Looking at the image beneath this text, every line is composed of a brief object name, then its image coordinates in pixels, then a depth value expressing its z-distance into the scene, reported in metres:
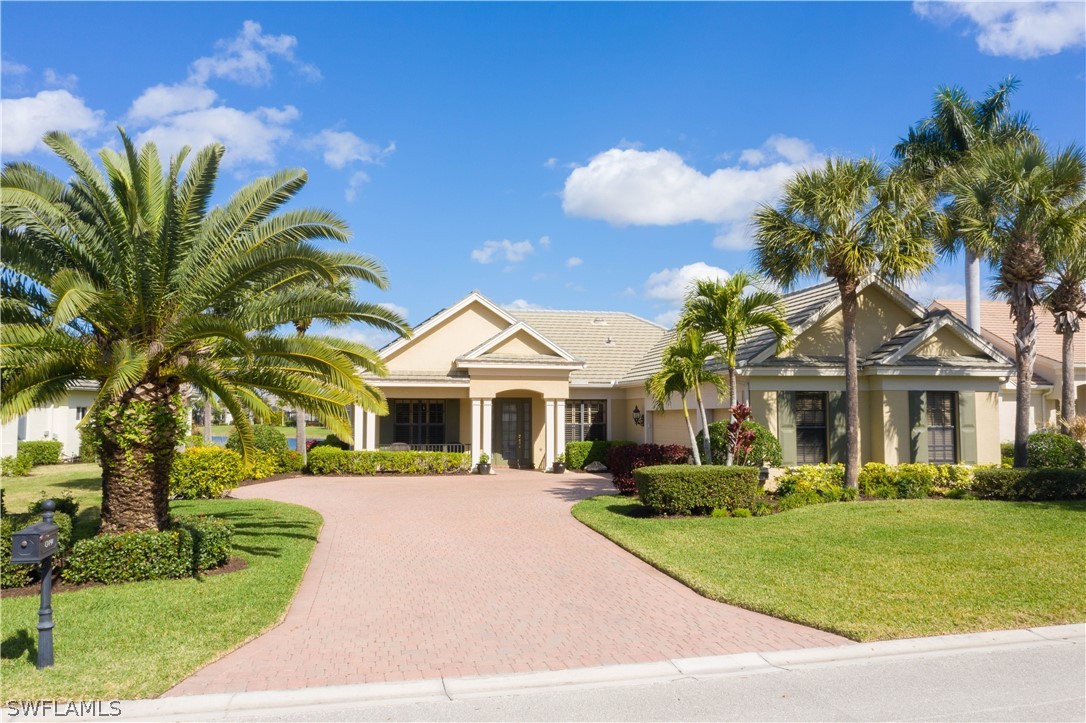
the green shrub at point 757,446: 16.91
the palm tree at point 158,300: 9.64
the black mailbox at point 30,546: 6.66
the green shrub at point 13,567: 9.29
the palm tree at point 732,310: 15.70
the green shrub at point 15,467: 24.10
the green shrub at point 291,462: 24.05
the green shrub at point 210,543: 10.07
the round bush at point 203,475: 17.62
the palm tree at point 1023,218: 16.27
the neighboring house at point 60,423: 28.42
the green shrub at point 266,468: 21.17
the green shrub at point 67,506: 12.02
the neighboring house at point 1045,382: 28.25
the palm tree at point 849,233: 15.98
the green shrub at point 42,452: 26.70
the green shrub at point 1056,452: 18.86
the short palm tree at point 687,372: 15.89
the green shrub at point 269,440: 24.64
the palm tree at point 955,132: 24.38
